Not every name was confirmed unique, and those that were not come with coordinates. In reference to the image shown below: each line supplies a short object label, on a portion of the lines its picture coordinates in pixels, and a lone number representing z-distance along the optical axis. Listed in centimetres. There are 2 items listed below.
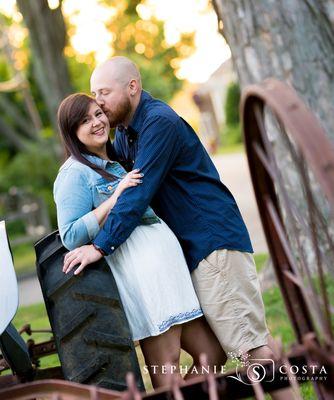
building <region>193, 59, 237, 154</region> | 5156
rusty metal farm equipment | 203
